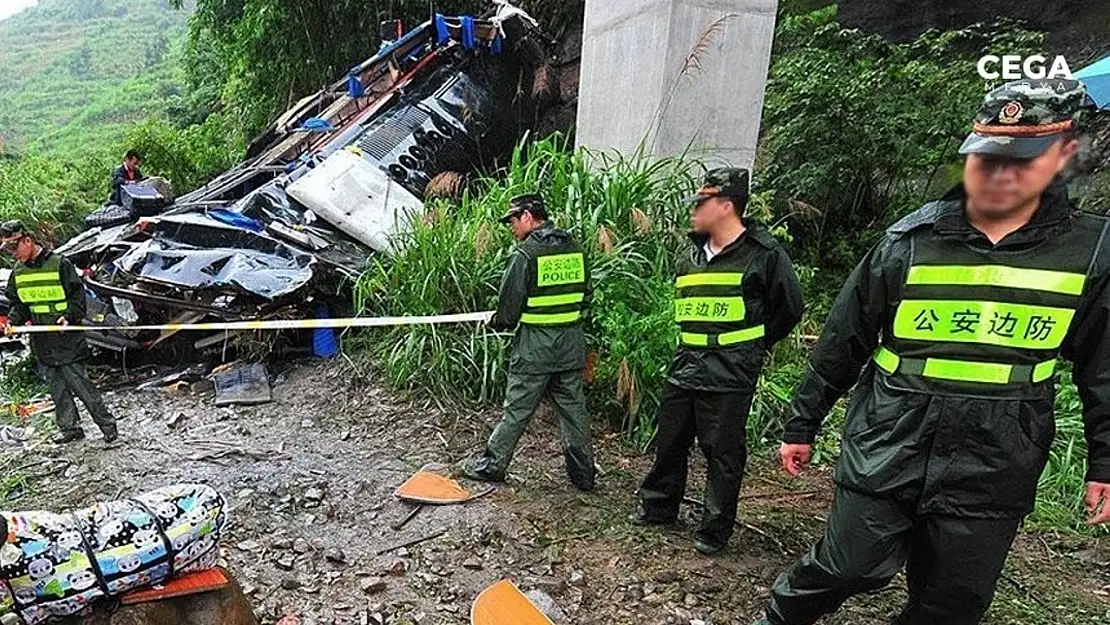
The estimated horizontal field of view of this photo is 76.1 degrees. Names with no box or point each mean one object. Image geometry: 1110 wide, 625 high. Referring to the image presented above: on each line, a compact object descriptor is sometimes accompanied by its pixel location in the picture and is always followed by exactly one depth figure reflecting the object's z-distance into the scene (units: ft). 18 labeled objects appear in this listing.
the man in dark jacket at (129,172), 26.32
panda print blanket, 6.01
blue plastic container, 16.56
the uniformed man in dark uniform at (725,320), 8.46
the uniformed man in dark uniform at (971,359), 5.20
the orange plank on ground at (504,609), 8.13
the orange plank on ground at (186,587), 6.57
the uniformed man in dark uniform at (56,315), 13.15
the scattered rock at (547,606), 8.32
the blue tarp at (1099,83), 16.28
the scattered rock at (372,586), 8.69
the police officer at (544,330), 10.29
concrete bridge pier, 16.14
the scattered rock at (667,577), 8.84
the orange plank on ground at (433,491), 10.70
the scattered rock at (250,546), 9.61
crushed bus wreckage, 15.35
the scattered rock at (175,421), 14.21
